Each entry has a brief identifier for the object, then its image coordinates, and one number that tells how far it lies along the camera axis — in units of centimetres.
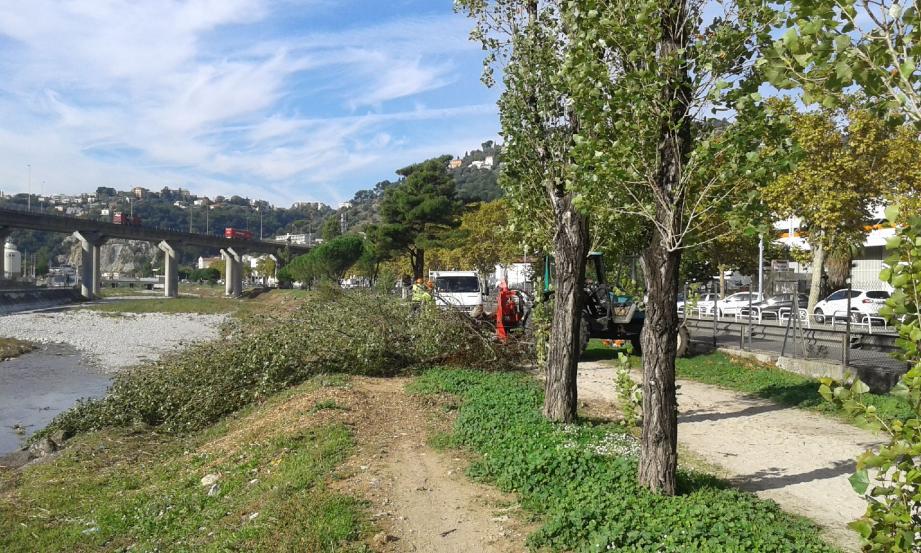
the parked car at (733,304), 3231
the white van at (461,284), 2616
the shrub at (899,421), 278
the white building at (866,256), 3518
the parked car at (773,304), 2777
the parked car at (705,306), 3092
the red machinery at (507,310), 1756
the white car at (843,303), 2465
